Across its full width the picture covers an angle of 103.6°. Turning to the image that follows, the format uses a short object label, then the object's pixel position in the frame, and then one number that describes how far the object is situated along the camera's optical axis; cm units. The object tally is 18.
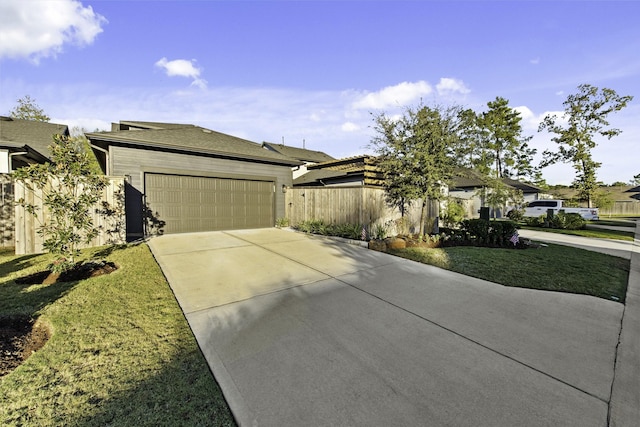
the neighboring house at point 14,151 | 683
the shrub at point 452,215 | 1294
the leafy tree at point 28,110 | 2212
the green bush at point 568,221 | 1320
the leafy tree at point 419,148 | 781
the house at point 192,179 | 832
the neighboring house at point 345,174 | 1094
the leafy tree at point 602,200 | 2119
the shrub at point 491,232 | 811
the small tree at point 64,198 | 448
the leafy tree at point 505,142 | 2512
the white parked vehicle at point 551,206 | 1870
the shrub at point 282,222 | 1123
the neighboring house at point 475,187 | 2360
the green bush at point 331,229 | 831
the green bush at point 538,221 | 1462
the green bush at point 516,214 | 1842
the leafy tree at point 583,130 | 1878
